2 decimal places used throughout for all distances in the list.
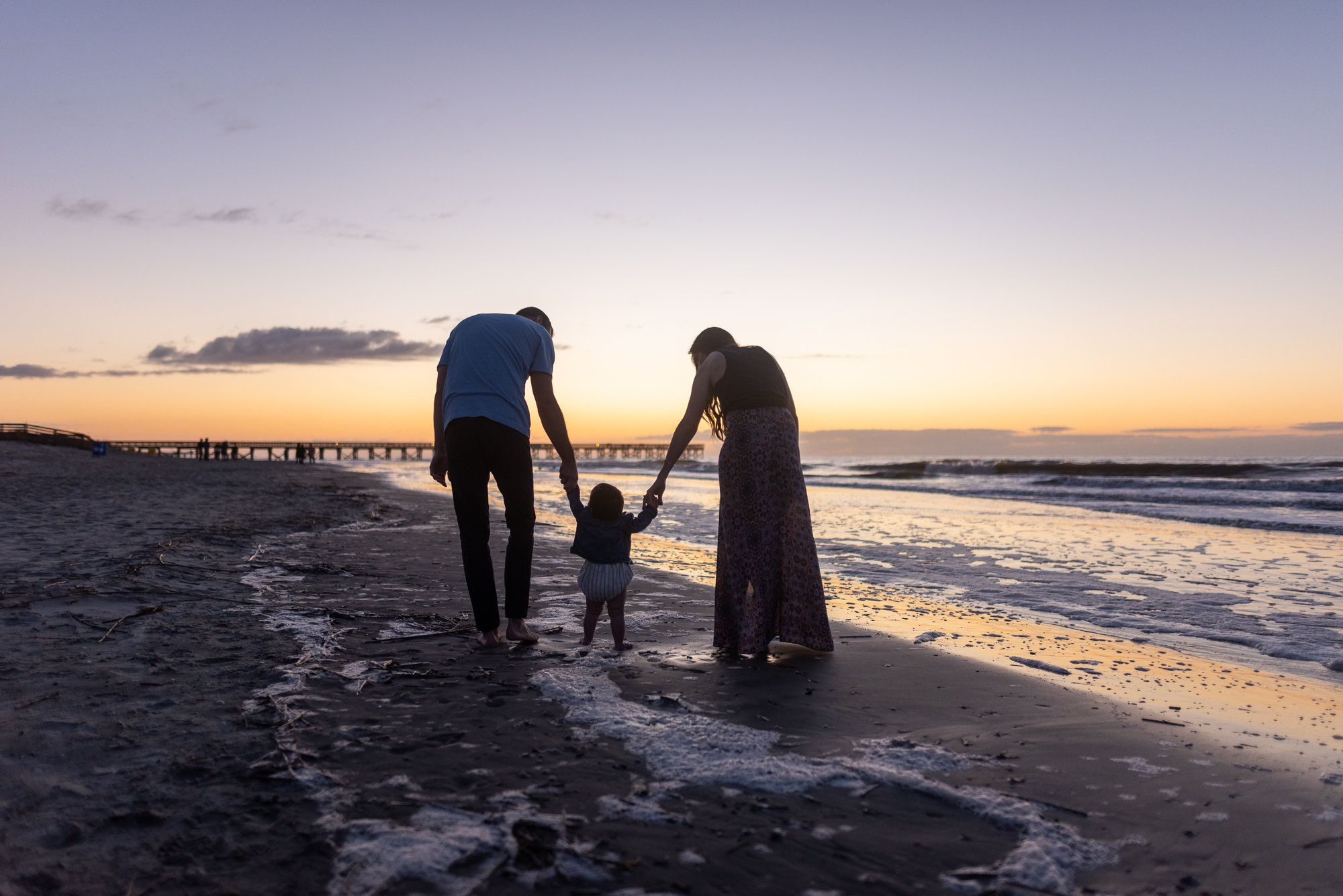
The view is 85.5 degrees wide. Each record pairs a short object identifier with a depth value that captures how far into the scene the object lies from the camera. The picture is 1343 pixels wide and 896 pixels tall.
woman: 3.87
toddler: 3.76
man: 3.84
